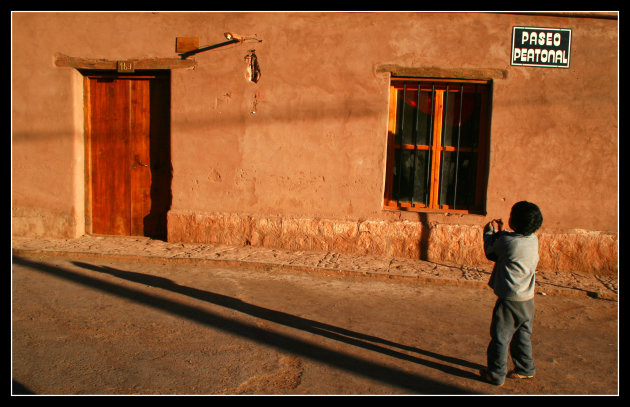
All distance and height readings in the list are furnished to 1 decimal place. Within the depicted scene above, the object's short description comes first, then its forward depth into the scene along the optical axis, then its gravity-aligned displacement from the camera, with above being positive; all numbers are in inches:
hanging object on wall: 268.4 +51.8
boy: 130.0 -32.0
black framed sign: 247.6 +61.1
